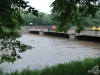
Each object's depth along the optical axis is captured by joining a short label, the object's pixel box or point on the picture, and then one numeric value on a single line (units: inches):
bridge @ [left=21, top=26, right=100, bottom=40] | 1247.2
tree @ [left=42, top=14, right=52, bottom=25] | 3422.7
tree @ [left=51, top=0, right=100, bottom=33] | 247.1
